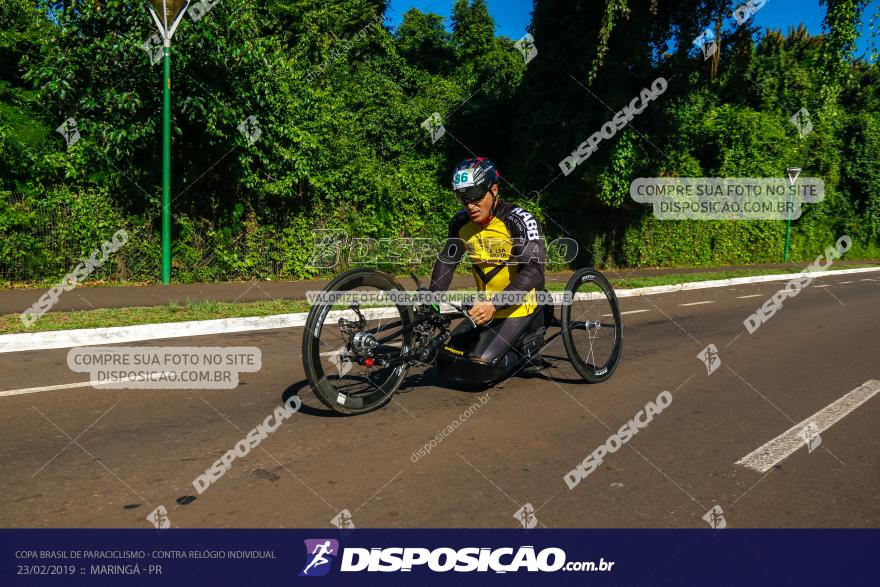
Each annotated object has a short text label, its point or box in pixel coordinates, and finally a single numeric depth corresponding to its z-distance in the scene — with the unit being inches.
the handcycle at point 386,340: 171.5
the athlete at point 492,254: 197.2
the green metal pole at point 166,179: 439.2
